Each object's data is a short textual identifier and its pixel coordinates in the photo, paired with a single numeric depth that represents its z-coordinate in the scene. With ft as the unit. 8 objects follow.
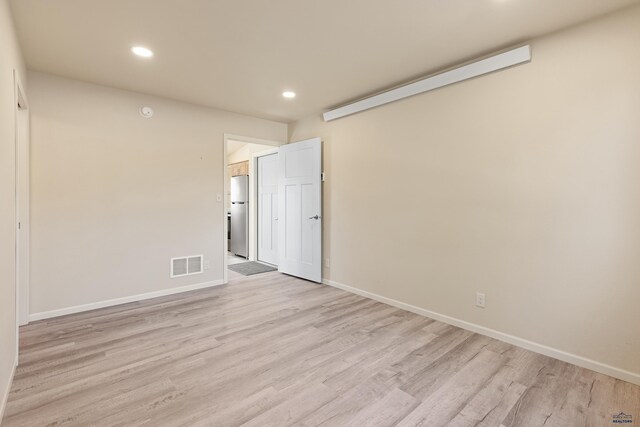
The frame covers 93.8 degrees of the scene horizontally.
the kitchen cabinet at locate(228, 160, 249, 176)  20.74
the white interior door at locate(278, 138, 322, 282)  13.93
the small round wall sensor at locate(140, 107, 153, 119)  11.61
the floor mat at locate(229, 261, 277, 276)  16.14
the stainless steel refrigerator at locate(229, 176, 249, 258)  19.70
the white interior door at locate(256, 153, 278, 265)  17.49
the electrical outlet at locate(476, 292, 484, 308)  8.87
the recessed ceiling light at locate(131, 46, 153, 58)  8.23
